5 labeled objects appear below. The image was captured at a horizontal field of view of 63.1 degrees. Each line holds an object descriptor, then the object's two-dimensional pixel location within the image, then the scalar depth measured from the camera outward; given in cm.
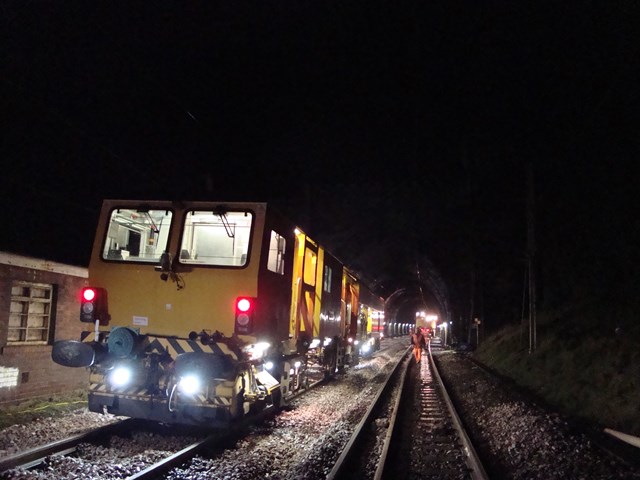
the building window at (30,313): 1003
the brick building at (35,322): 956
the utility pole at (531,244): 1696
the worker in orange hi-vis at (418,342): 2661
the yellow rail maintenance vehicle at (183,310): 706
